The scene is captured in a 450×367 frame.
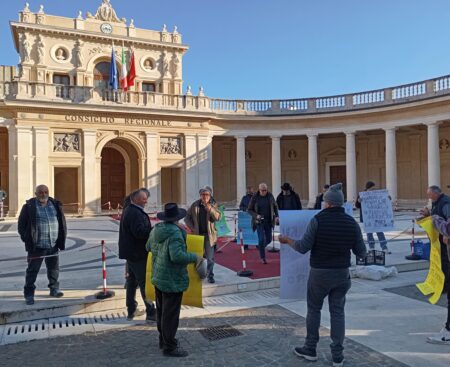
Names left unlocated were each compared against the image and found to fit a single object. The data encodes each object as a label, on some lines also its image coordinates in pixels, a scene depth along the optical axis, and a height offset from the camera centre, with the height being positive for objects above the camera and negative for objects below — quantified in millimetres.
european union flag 25064 +7454
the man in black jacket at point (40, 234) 6156 -688
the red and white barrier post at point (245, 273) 7961 -1715
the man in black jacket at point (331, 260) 4082 -762
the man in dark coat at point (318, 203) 10892 -414
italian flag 25594 +7471
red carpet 8320 -1771
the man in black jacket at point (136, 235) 5281 -607
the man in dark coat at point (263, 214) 9062 -588
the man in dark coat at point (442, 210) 5011 -318
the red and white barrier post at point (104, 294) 6348 -1695
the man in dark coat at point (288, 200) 9609 -281
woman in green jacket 4285 -881
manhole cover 5021 -1890
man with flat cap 7285 -547
